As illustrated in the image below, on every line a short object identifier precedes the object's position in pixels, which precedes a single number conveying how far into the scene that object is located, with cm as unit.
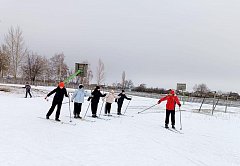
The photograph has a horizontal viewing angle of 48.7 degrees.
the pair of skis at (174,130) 1167
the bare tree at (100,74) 7533
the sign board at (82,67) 3877
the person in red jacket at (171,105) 1266
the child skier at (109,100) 1564
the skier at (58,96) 1151
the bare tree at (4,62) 4944
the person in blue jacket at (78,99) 1298
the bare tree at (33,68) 7212
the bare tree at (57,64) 7482
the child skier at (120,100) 1681
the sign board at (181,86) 4140
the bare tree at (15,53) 5256
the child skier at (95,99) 1407
